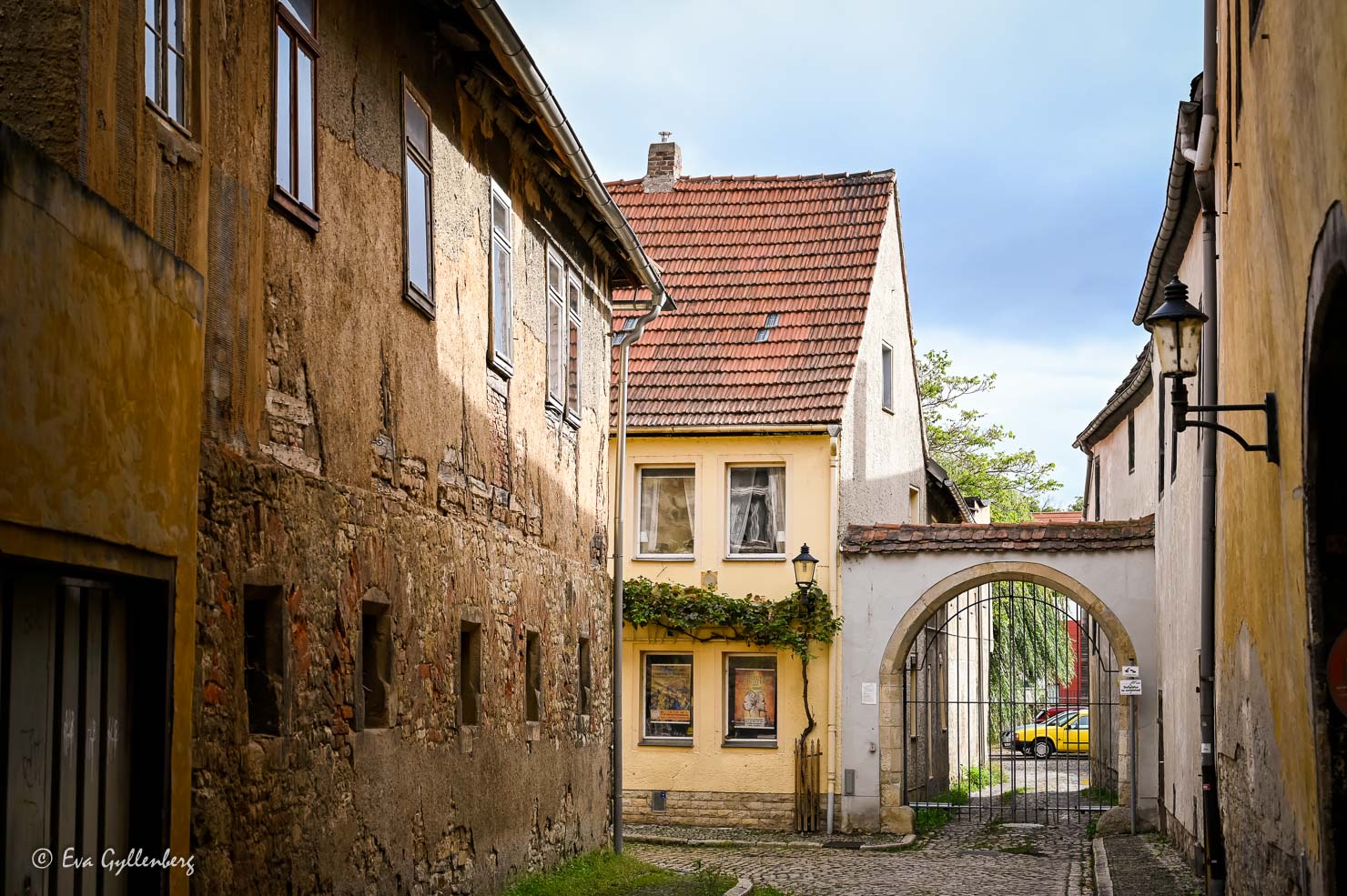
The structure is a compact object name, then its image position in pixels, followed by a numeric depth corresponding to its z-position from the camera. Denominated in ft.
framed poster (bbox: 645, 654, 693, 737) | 76.23
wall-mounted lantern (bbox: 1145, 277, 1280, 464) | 33.45
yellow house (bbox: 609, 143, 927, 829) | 75.15
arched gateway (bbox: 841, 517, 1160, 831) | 73.41
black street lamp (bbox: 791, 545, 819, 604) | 72.84
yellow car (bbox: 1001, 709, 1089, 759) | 143.33
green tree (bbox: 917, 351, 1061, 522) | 160.97
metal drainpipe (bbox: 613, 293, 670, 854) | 56.54
